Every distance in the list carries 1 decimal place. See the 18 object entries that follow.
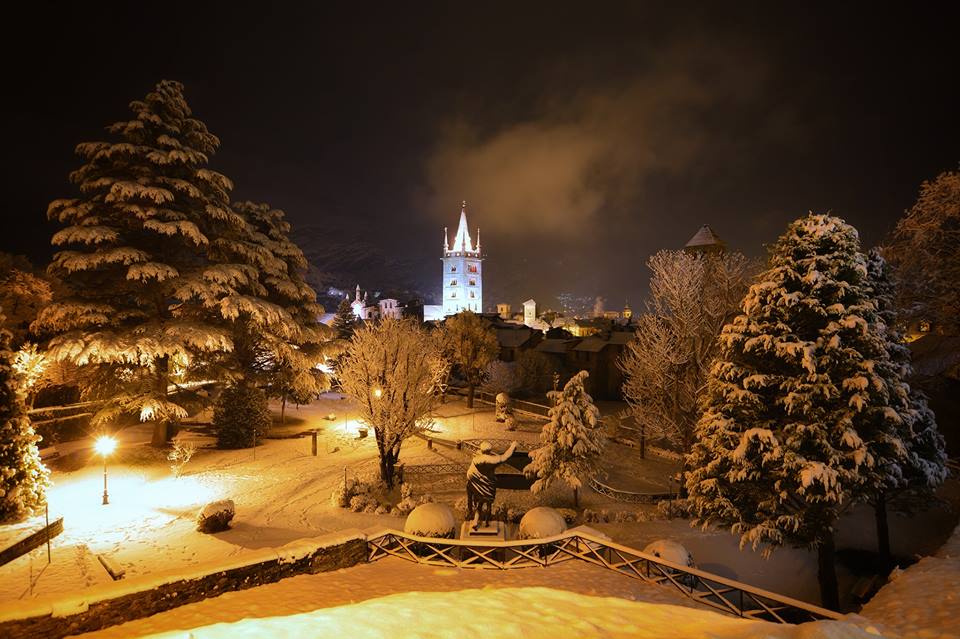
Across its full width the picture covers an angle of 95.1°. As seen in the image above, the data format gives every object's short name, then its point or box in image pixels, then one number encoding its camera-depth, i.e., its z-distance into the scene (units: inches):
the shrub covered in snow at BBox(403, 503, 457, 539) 436.5
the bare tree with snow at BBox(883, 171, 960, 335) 459.2
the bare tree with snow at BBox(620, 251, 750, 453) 727.1
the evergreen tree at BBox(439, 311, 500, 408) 1409.9
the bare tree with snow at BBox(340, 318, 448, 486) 711.1
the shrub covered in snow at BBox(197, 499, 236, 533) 492.4
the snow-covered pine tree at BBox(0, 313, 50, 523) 443.8
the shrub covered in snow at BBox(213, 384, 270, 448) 847.7
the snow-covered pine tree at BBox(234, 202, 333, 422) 933.8
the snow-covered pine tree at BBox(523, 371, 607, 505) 698.8
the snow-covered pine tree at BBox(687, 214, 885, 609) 382.6
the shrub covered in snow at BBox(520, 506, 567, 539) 435.5
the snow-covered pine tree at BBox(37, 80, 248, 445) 657.0
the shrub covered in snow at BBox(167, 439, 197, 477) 681.0
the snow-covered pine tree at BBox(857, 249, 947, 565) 386.3
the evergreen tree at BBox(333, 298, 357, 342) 2113.6
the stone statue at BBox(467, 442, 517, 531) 472.7
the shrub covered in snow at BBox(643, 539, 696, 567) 406.9
